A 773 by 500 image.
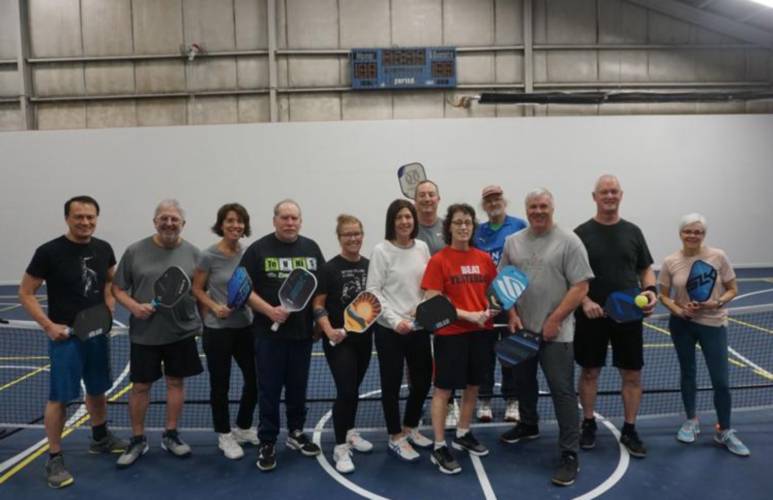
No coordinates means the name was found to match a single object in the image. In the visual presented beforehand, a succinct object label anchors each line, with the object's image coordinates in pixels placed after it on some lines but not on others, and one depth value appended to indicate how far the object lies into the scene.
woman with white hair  4.13
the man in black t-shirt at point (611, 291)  4.07
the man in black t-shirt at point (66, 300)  3.87
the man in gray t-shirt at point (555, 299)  3.83
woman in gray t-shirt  4.16
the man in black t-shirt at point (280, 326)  4.00
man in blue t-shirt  4.79
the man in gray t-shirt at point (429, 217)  4.54
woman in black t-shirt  4.00
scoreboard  14.09
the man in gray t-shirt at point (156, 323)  4.09
